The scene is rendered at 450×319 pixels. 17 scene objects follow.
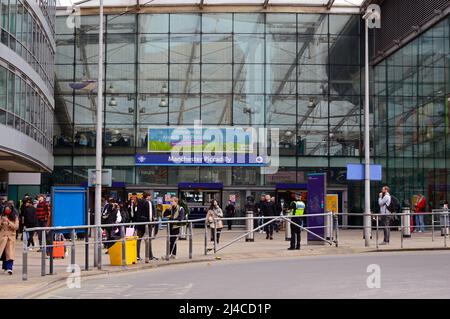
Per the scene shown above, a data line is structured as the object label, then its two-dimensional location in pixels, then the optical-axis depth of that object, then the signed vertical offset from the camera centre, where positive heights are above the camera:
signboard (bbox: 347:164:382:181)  25.80 +1.02
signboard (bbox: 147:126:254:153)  45.28 +3.59
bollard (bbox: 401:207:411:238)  25.56 -0.79
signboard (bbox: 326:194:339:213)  40.44 -0.03
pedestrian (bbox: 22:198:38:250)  22.03 -0.48
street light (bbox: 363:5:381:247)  24.32 +0.92
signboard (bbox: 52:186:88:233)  25.67 -0.13
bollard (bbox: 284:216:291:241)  28.23 -1.21
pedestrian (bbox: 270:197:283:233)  32.32 -0.46
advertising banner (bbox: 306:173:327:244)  24.36 +0.01
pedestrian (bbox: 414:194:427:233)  27.68 -0.42
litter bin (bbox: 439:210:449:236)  25.19 -0.71
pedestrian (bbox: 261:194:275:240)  31.24 -0.23
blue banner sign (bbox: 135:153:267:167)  45.12 +2.41
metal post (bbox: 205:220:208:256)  21.59 -1.11
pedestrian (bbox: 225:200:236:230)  39.15 -0.44
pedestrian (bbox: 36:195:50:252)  24.03 -0.34
